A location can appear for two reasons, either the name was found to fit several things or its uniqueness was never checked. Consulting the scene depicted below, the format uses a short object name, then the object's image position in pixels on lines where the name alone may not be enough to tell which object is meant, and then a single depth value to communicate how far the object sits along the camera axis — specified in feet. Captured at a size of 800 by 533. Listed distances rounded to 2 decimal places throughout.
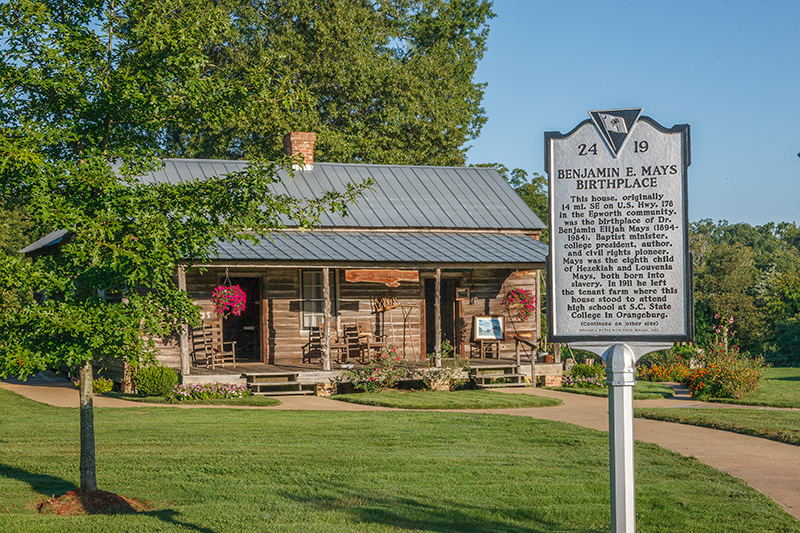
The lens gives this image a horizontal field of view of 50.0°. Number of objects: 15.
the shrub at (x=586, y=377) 70.74
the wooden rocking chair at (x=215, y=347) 65.25
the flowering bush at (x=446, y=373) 66.23
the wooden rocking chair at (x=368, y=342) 68.95
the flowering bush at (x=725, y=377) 60.49
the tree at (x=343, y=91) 106.93
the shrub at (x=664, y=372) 77.71
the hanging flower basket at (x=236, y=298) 59.31
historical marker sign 19.38
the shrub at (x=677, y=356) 84.48
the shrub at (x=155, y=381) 60.03
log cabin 65.67
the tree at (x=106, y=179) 25.41
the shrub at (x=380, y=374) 64.23
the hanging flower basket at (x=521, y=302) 73.15
